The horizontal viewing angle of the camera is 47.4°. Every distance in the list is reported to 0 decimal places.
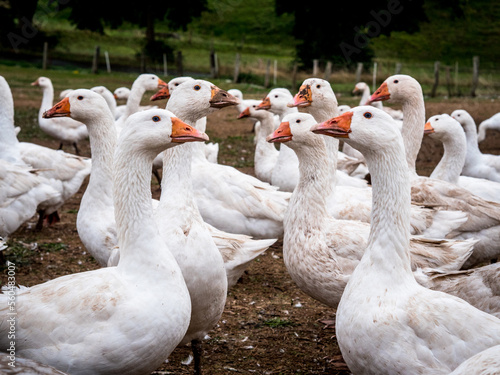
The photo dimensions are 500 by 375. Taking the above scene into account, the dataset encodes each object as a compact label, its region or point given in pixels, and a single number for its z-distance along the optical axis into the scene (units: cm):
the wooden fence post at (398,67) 2583
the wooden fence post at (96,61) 3134
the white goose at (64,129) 1312
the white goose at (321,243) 491
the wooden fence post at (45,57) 3062
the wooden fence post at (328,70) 2612
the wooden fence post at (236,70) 2839
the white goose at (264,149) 924
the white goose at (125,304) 344
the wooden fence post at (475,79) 2466
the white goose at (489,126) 1242
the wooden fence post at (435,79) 2491
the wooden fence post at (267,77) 2706
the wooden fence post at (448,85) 2481
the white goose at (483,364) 271
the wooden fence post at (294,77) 2622
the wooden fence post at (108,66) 3197
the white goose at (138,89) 1051
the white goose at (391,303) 349
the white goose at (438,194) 617
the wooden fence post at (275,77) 2808
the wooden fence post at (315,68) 2658
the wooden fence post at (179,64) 3160
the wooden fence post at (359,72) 2641
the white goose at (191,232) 427
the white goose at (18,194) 678
